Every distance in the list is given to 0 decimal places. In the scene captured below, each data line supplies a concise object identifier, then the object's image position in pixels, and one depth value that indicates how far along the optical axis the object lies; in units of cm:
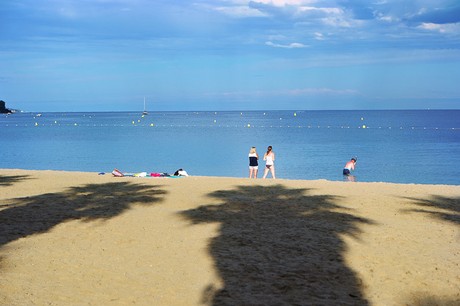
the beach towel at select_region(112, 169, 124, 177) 2251
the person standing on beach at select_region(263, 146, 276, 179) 2436
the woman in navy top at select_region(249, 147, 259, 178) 2426
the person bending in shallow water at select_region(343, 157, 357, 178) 3423
